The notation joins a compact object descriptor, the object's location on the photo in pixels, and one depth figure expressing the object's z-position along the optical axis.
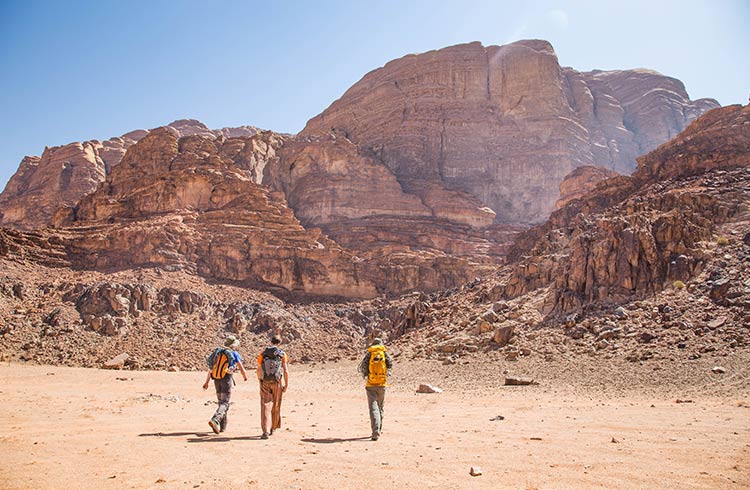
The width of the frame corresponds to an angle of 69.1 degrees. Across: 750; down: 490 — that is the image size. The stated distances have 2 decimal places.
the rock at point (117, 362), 29.67
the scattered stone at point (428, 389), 16.44
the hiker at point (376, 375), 8.84
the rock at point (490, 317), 22.13
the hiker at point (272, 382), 8.84
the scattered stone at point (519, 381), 15.80
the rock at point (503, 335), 20.12
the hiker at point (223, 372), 9.29
